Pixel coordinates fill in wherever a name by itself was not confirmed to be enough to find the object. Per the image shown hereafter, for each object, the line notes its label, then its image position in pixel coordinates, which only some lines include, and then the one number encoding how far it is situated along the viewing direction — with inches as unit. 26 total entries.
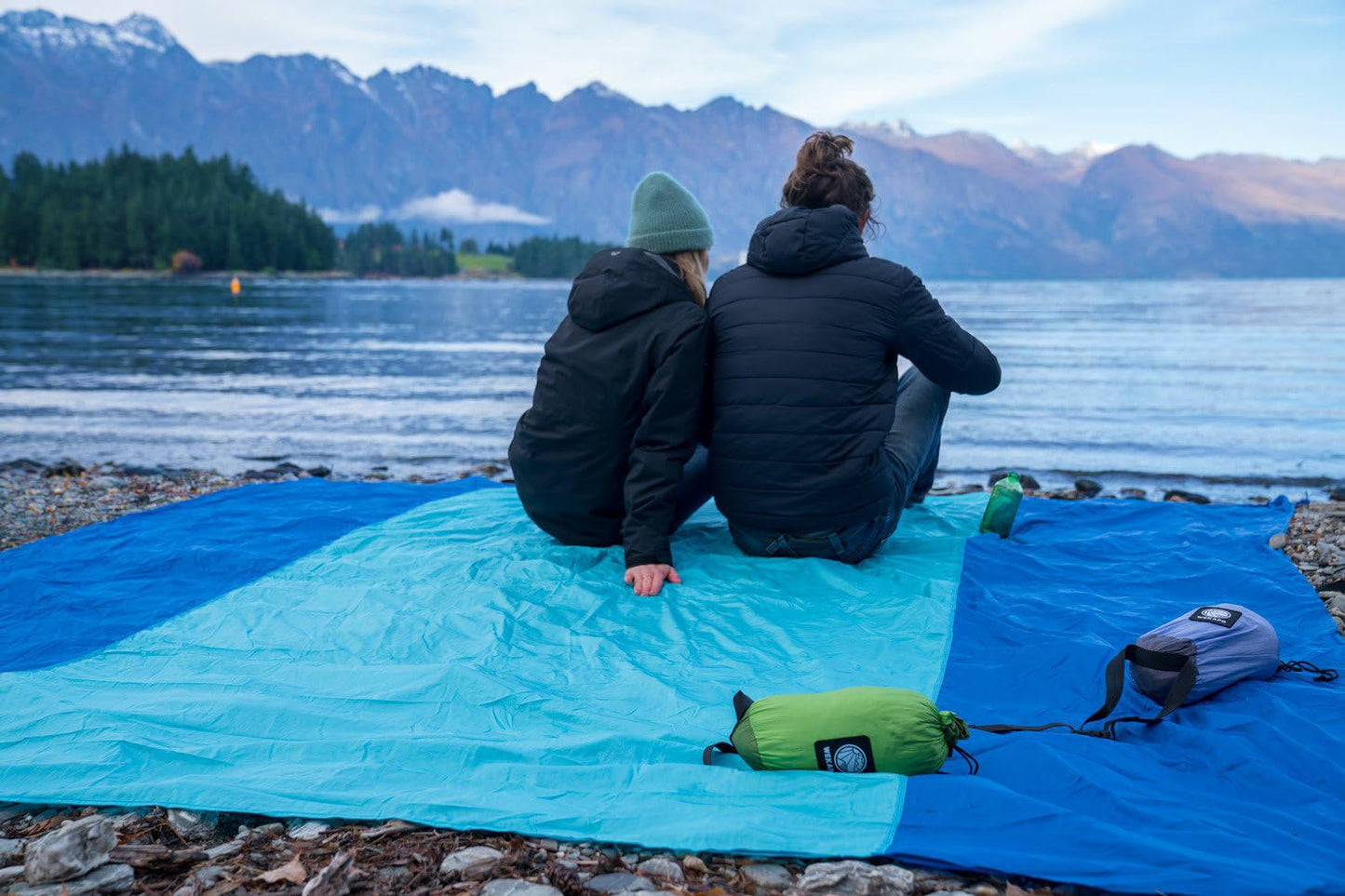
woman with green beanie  187.2
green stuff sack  117.1
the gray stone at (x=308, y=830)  113.0
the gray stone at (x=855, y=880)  97.8
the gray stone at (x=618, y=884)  101.5
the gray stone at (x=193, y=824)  114.9
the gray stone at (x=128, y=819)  115.6
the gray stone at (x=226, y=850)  109.9
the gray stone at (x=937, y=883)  99.0
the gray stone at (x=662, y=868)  104.2
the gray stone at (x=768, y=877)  101.3
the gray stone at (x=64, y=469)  412.8
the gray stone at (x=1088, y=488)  392.2
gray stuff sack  135.9
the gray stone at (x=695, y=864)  105.0
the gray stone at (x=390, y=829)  112.0
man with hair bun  182.2
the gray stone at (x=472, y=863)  104.0
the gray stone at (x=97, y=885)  100.5
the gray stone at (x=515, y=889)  100.4
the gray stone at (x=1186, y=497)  360.5
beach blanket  108.0
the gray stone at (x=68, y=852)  101.5
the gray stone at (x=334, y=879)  98.6
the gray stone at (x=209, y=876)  103.9
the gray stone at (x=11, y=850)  107.8
